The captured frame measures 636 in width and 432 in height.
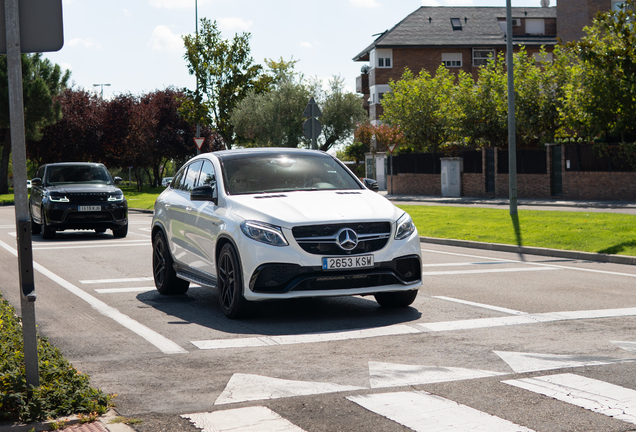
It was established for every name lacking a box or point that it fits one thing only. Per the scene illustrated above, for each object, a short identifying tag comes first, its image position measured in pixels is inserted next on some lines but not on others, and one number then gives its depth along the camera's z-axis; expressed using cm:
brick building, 6706
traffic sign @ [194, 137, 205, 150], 3045
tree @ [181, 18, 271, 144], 3966
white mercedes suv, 757
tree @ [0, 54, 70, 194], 5384
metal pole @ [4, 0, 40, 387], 488
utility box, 4144
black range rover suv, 1903
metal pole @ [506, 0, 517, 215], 2145
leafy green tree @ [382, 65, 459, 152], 4516
